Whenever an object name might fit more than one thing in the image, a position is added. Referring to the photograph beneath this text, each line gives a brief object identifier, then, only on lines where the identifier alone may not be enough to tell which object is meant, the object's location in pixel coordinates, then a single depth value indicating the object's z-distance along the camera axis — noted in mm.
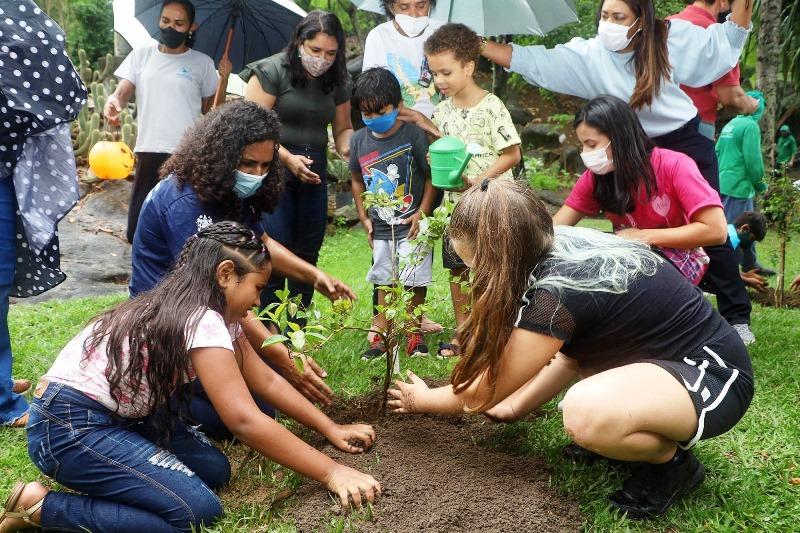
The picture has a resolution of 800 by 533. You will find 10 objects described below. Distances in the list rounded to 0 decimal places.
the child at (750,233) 5453
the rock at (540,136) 14934
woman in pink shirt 3090
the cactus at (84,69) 11477
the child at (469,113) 3887
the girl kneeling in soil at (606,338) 2252
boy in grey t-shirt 3889
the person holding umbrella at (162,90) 4613
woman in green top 3895
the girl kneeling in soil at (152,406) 2320
